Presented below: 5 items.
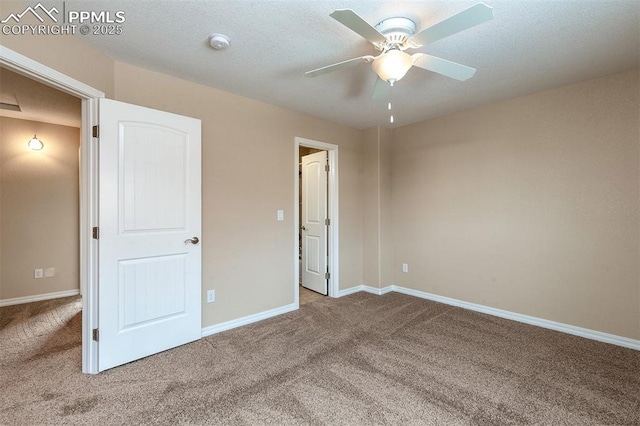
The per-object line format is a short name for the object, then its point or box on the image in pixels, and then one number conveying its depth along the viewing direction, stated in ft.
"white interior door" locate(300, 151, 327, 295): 13.62
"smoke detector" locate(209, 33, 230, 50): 6.58
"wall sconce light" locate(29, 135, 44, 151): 12.33
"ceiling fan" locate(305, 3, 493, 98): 4.87
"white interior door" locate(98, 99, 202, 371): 7.11
